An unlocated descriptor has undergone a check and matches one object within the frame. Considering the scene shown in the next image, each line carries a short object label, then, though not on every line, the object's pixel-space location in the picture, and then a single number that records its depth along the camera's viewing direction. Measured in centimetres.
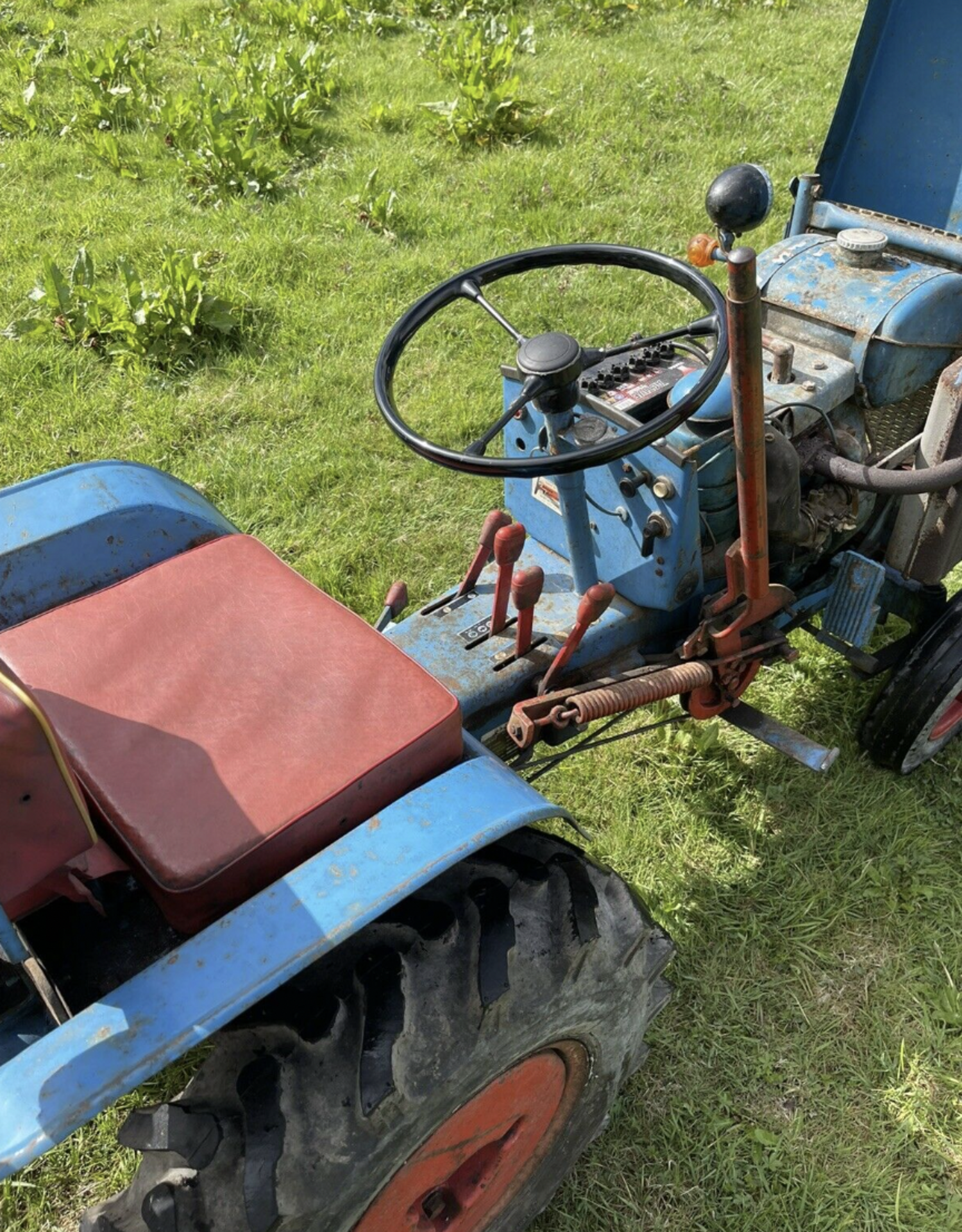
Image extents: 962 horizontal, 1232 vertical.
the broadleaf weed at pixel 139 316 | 425
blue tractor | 135
